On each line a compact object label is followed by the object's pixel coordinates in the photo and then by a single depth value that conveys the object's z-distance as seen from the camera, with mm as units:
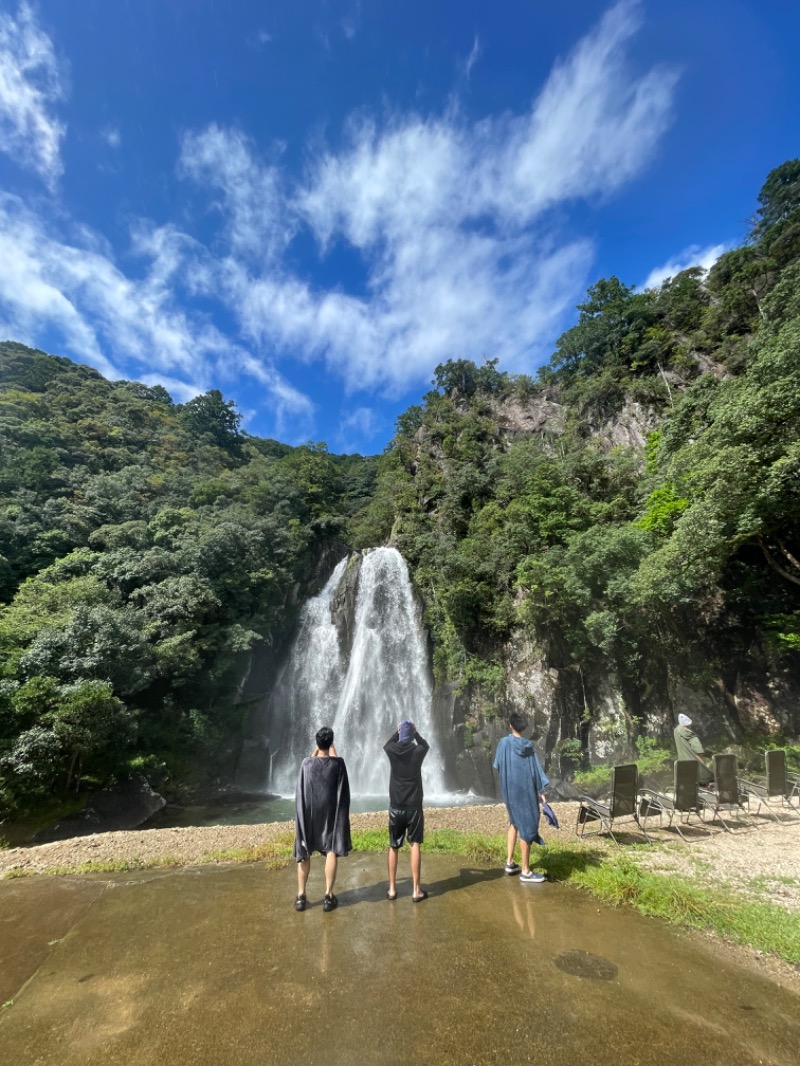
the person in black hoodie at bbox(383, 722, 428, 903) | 4105
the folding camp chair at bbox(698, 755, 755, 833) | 6633
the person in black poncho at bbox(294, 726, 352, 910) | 3963
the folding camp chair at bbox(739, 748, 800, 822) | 7273
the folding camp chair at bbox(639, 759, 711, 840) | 6289
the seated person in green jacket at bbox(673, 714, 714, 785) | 7117
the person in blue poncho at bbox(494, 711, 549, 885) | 4379
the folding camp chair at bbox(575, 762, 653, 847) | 6081
